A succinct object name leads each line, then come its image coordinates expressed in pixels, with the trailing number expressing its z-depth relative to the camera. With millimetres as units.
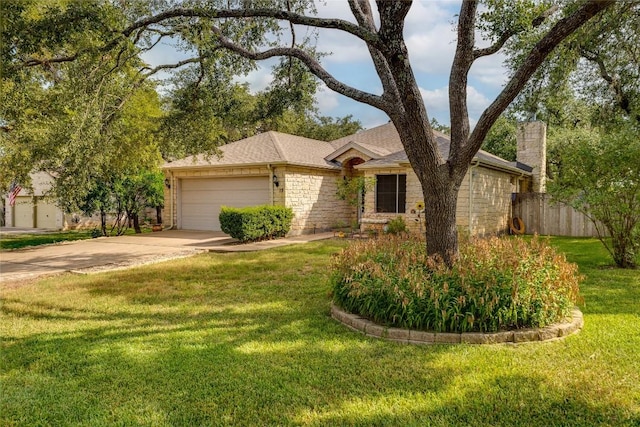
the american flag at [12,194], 21516
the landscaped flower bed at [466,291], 4469
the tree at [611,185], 8180
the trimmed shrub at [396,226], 13914
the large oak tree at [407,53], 4941
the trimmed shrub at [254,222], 13023
